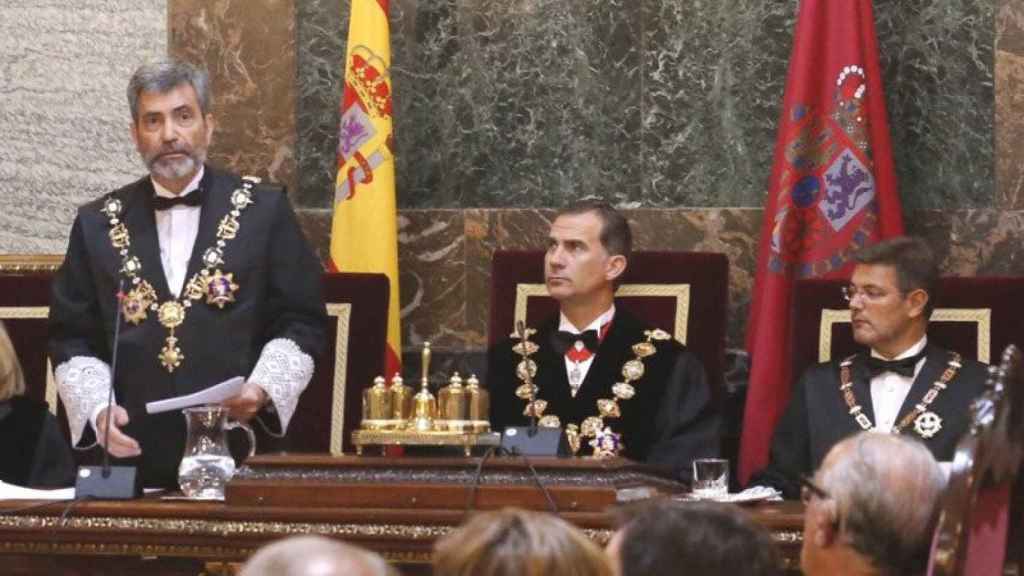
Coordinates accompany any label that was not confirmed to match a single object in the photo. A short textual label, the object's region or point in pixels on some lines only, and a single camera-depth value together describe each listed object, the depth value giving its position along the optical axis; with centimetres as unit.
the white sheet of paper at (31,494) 1023
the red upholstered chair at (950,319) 1309
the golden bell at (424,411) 1027
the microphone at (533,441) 1013
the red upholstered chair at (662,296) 1344
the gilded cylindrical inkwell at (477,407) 1029
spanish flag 1459
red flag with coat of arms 1409
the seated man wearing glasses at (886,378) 1259
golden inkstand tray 1016
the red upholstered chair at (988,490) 607
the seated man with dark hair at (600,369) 1295
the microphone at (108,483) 1010
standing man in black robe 1150
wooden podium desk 957
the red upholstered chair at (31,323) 1353
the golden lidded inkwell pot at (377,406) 1047
